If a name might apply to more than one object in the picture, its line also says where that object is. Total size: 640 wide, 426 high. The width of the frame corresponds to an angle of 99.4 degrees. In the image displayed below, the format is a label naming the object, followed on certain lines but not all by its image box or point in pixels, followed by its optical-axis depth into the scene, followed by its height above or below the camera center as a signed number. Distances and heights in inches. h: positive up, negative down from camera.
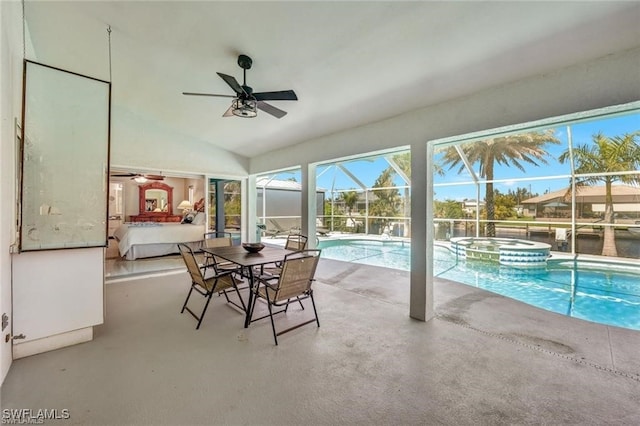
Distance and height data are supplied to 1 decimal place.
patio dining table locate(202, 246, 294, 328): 113.3 -19.3
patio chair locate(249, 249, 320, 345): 101.7 -26.8
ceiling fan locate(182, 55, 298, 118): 101.0 +45.2
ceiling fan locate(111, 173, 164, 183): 325.7 +45.4
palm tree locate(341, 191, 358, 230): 401.7 +22.6
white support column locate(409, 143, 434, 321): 123.9 -11.1
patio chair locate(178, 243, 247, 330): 114.7 -30.1
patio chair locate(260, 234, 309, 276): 141.1 -20.9
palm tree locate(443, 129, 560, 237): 271.1 +65.8
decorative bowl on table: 133.8 -16.6
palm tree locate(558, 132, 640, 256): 227.3 +47.4
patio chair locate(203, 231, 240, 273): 154.6 -16.8
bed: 242.4 -22.3
